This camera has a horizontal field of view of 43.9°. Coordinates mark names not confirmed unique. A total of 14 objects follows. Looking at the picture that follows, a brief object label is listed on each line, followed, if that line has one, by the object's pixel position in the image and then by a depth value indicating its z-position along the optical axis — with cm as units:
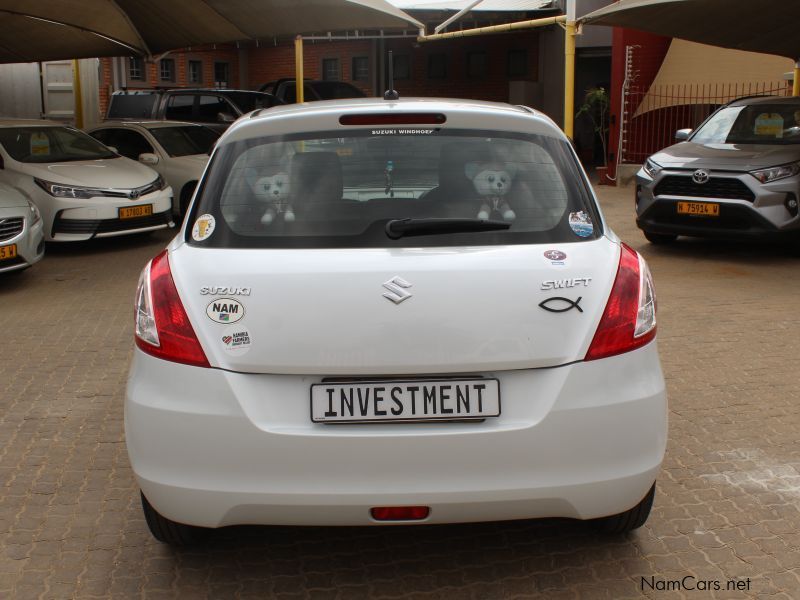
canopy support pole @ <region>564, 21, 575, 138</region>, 1622
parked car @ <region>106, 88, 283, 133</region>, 1844
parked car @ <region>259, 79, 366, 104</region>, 2334
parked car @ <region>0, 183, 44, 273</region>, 910
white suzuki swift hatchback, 293
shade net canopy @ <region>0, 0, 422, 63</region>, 1536
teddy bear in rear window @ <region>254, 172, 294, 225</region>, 328
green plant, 2314
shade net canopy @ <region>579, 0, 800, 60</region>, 1342
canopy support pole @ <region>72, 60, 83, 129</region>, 2047
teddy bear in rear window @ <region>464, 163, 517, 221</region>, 328
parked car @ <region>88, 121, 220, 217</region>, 1404
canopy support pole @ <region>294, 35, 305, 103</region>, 1725
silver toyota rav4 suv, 1018
